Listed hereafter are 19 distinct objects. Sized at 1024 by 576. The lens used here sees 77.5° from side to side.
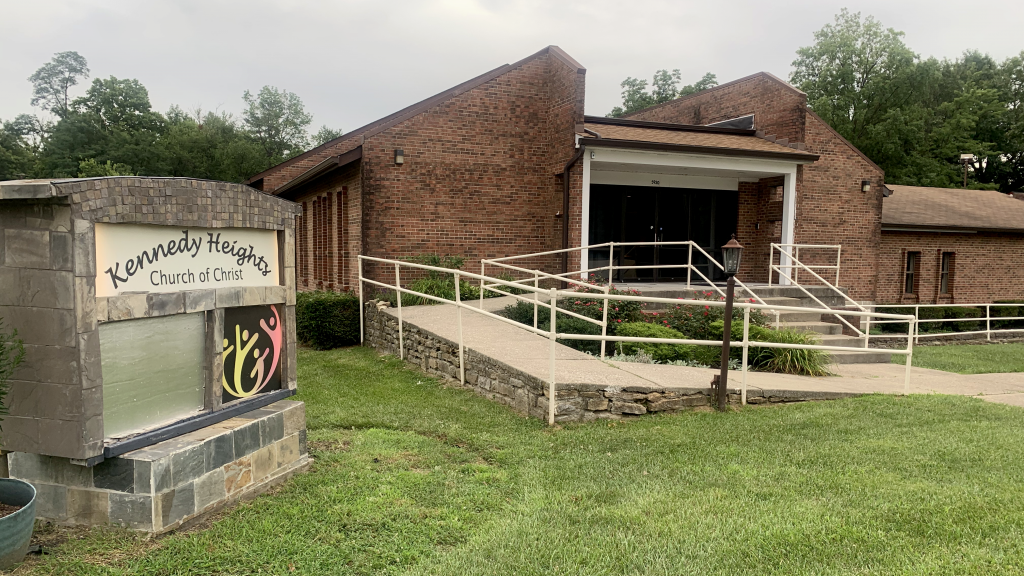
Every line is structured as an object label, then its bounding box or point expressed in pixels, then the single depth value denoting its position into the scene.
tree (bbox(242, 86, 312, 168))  57.53
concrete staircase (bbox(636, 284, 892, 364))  11.45
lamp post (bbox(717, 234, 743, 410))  6.29
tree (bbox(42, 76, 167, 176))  41.16
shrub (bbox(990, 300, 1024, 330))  19.14
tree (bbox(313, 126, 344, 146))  58.38
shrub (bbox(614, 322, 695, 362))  8.67
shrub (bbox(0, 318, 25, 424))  3.12
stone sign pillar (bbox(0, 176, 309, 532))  3.11
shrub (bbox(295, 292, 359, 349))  11.49
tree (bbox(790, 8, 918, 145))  34.69
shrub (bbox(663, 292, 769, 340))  9.97
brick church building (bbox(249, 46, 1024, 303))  13.34
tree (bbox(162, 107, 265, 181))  40.34
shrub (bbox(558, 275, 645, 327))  10.34
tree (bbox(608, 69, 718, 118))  46.22
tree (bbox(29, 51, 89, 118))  52.41
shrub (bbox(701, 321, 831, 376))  8.80
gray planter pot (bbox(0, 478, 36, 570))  2.91
